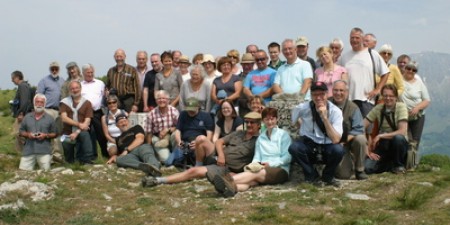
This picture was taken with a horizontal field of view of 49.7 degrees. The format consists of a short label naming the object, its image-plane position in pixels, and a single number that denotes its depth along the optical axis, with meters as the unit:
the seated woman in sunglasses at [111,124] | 14.45
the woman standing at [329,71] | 12.62
